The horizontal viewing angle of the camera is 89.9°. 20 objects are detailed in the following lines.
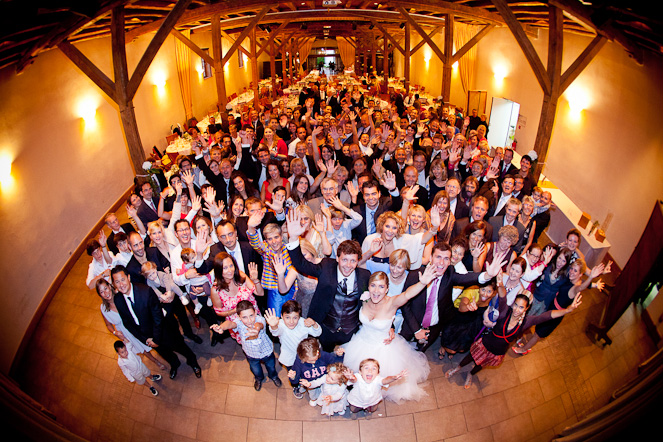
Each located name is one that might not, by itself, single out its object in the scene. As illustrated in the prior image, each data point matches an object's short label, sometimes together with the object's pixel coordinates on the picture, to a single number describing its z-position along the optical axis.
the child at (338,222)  3.30
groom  2.69
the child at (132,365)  2.88
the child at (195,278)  3.04
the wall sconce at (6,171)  4.02
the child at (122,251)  3.24
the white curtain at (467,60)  12.22
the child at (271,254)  2.77
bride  2.62
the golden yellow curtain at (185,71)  10.73
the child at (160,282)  3.04
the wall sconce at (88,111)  5.99
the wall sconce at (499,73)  10.11
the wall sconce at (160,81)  9.30
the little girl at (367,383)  2.52
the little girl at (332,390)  2.58
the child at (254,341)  2.66
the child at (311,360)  2.53
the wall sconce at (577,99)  6.25
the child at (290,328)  2.62
